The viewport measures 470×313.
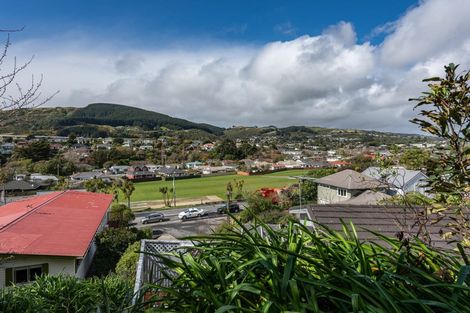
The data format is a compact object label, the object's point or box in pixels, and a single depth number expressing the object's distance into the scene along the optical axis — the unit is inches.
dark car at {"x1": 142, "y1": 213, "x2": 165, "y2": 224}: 1299.2
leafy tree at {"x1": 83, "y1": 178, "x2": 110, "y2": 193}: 1668.3
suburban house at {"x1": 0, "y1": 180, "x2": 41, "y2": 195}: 1695.4
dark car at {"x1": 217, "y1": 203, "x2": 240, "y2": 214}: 1421.5
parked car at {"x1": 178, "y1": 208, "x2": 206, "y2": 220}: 1371.7
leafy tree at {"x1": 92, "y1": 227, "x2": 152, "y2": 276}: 671.8
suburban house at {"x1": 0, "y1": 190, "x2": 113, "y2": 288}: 478.3
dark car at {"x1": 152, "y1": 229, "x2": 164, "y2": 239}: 1066.7
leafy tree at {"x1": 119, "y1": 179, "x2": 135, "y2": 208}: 1524.4
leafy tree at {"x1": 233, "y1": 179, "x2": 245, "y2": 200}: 1832.3
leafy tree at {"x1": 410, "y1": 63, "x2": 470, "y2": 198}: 99.2
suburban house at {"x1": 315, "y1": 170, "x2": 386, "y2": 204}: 1186.5
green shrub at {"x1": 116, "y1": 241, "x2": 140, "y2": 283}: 506.3
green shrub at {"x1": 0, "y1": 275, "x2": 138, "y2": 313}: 219.6
